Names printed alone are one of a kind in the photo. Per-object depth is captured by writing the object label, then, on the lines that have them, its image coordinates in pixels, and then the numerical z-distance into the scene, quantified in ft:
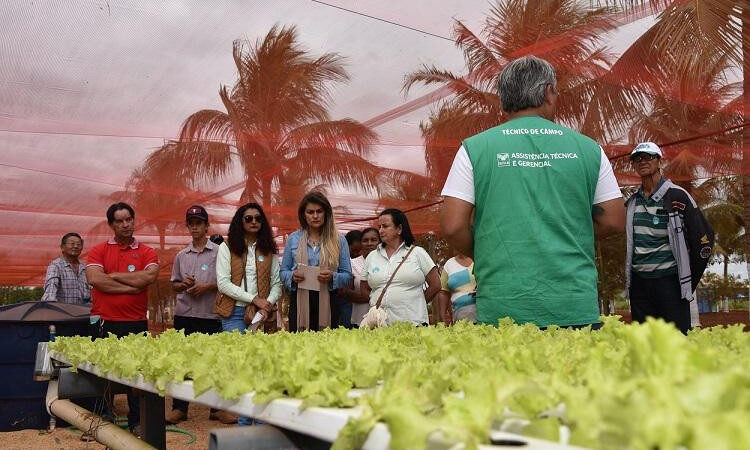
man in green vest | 9.59
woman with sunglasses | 19.13
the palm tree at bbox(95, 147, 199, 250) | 28.25
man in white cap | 15.35
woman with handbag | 19.08
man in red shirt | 18.90
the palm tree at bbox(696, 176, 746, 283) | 84.58
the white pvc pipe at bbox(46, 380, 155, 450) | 9.57
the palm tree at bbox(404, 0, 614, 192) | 24.26
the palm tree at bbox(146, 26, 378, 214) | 26.73
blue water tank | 21.56
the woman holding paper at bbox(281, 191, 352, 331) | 18.90
